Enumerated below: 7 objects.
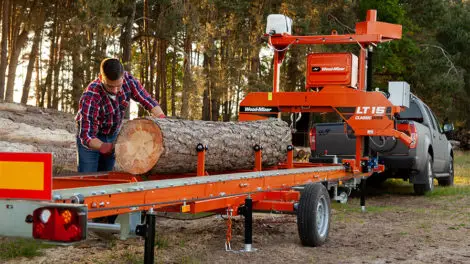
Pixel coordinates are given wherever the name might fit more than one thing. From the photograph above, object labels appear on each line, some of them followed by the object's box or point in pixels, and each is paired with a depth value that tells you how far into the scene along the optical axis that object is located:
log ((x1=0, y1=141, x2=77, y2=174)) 11.93
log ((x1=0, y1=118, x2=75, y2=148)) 12.33
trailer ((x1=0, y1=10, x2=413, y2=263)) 3.74
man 6.44
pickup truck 11.80
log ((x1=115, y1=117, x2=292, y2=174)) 6.13
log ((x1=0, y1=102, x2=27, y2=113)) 13.05
